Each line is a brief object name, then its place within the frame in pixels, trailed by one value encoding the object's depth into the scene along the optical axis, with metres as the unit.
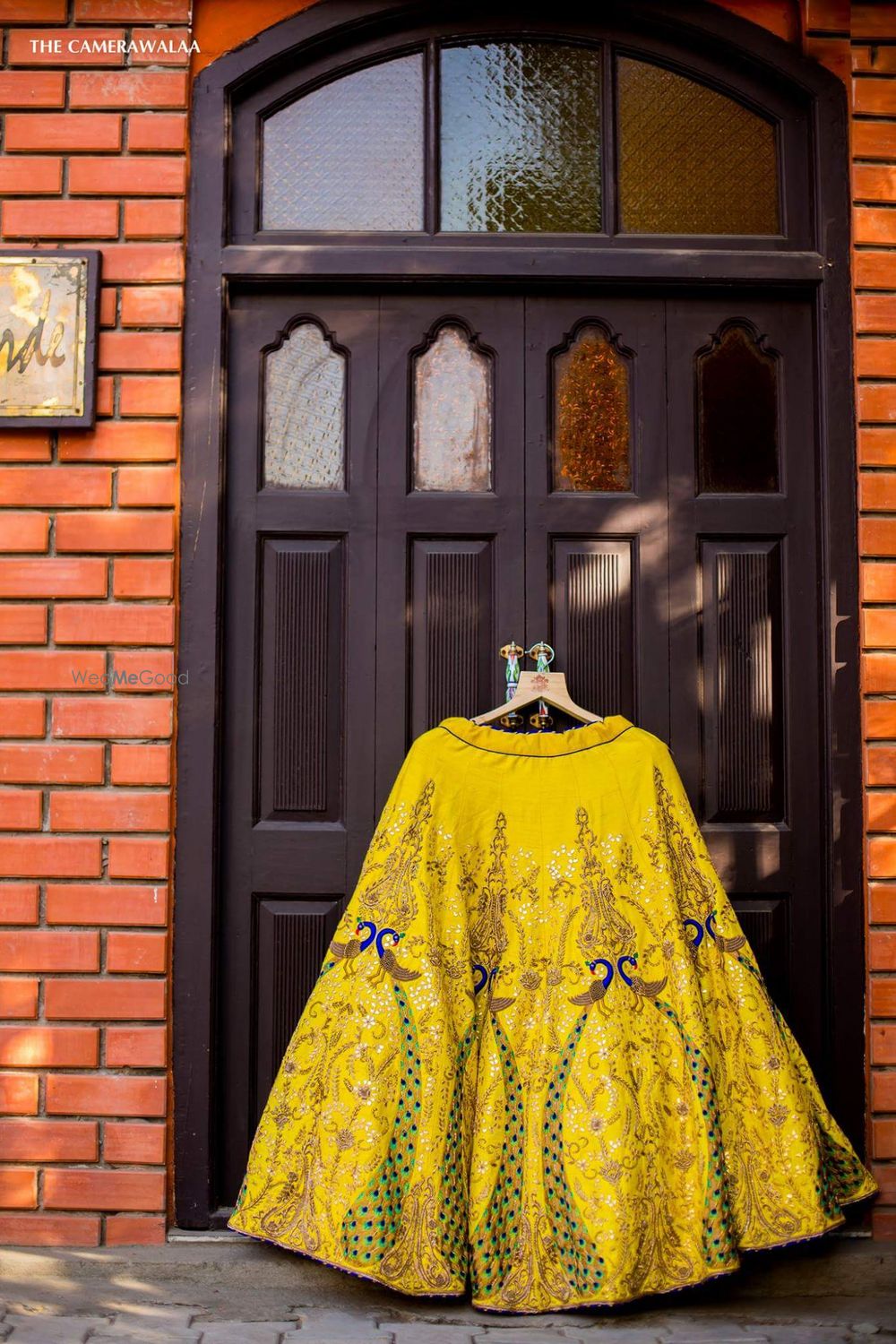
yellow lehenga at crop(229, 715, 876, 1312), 2.12
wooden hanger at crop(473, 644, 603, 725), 2.43
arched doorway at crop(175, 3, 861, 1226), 2.60
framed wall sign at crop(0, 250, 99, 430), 2.53
